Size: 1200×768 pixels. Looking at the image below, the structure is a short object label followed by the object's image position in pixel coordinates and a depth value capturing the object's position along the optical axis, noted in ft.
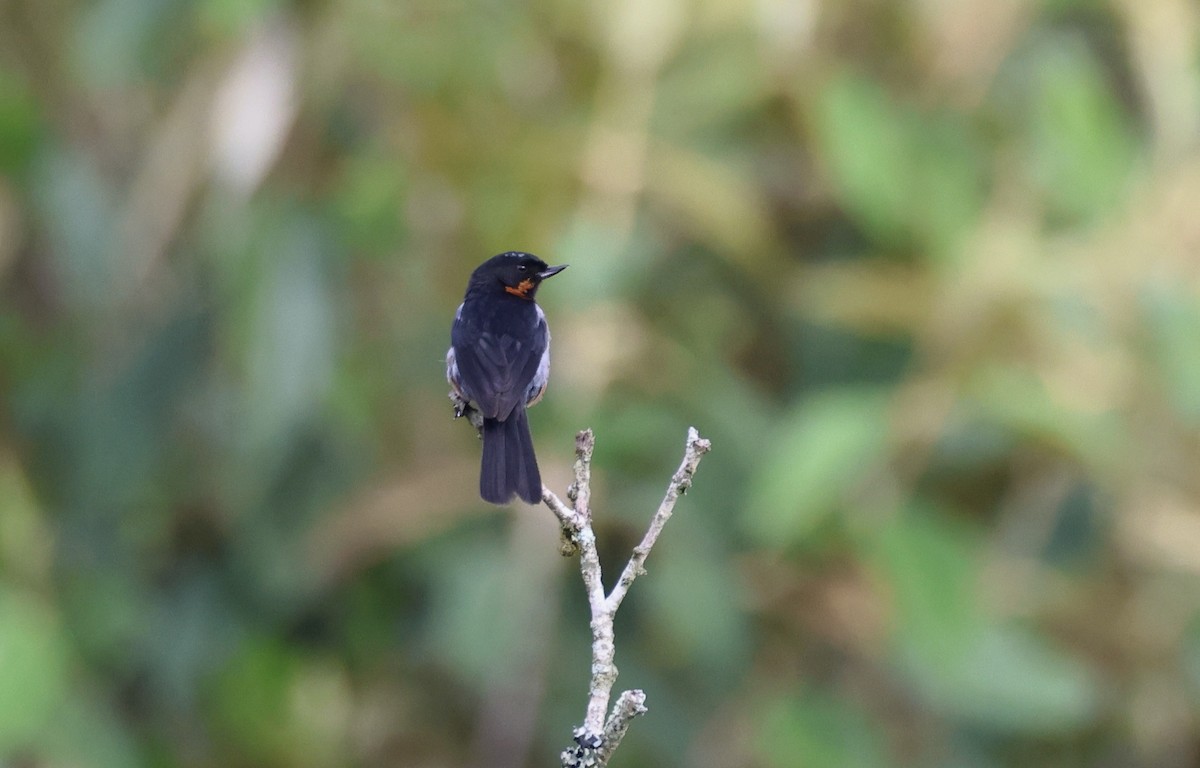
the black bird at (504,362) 17.79
